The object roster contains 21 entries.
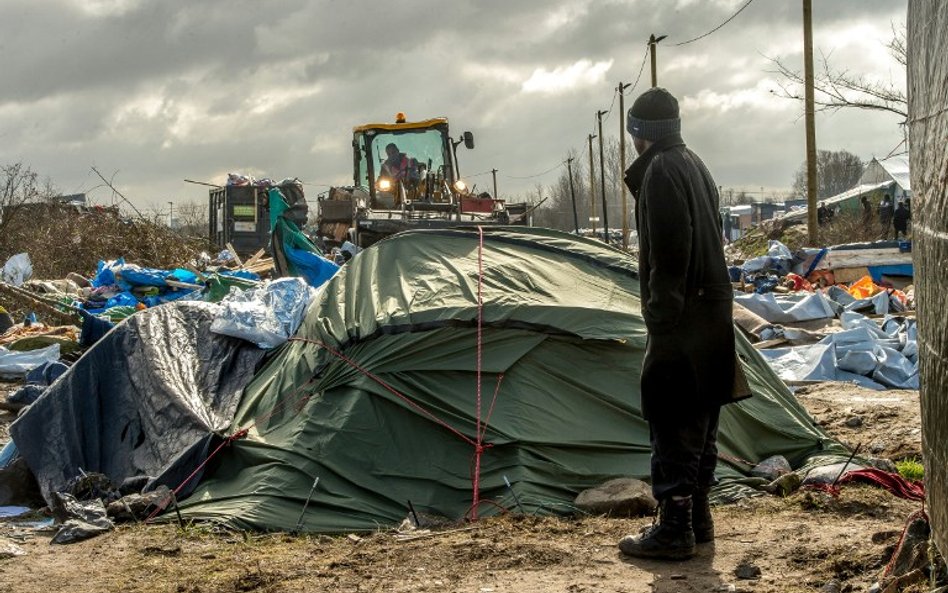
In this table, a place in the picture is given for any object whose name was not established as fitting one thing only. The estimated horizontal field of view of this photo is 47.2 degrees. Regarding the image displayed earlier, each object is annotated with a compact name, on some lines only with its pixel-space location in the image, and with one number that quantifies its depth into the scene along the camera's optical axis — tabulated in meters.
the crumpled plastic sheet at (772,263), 18.41
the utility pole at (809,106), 22.28
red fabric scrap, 5.10
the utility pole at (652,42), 31.56
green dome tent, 5.42
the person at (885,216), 31.14
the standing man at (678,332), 4.20
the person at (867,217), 32.39
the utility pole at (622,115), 39.70
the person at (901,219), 27.48
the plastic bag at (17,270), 16.99
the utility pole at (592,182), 51.92
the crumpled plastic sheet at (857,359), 9.45
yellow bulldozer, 18.16
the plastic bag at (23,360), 10.05
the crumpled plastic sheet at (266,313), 6.76
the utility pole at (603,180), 35.52
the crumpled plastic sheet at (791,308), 12.15
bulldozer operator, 19.12
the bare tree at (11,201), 20.42
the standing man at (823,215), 36.31
